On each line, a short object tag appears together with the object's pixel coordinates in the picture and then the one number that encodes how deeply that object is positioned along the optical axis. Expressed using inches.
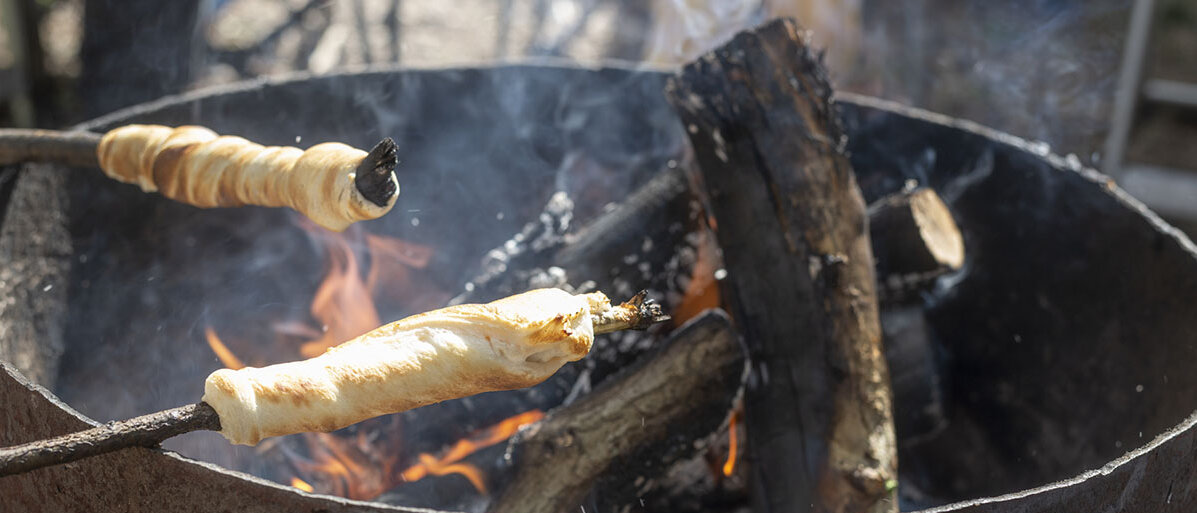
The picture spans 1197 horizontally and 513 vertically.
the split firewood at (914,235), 51.0
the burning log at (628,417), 45.4
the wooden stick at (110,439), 36.1
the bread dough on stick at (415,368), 38.0
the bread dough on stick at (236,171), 41.2
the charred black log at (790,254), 45.9
